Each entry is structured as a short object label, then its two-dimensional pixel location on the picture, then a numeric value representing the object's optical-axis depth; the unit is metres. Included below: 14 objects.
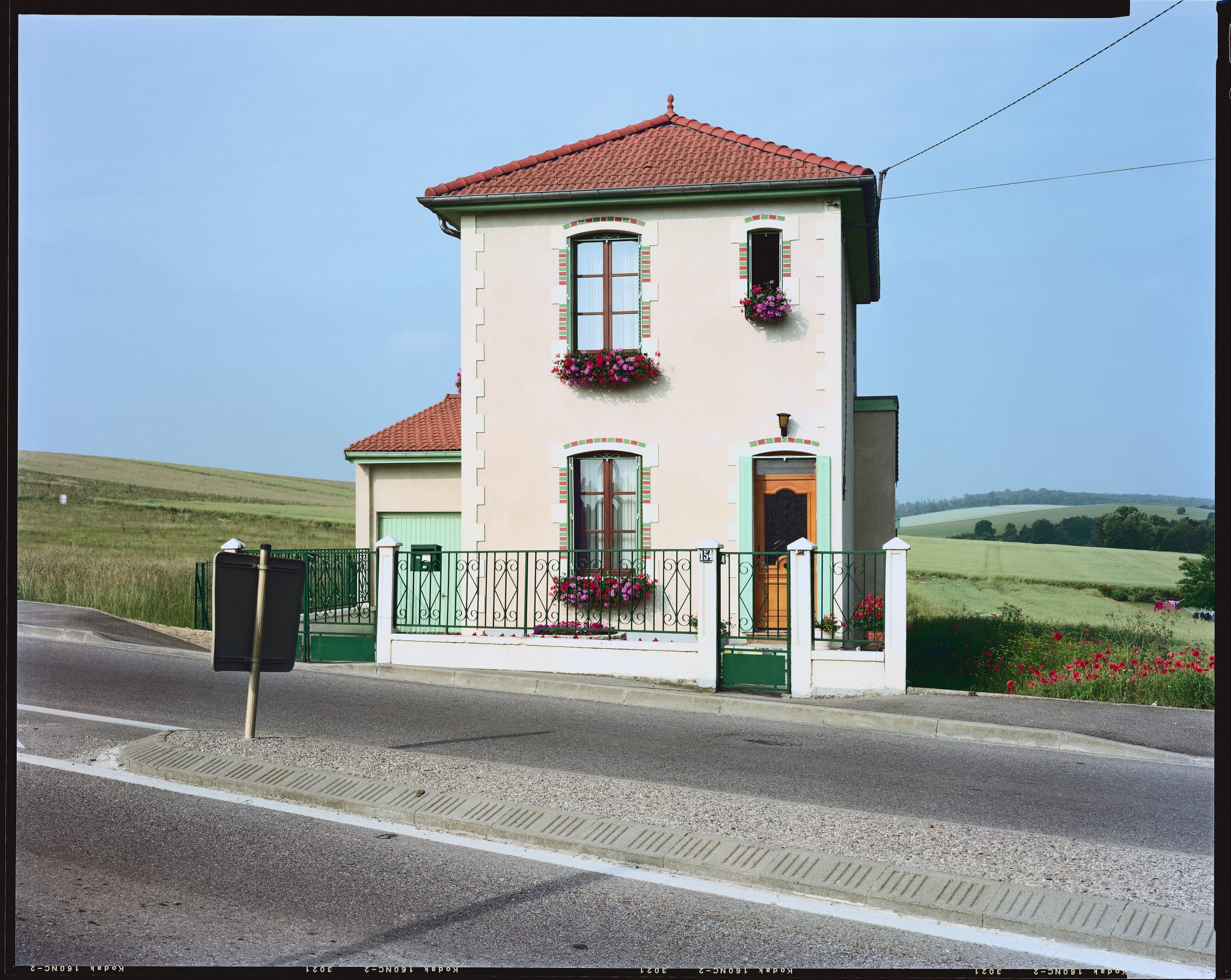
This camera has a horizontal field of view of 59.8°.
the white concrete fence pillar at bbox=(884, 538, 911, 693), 11.86
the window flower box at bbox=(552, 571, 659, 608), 15.03
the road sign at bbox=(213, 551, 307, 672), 7.52
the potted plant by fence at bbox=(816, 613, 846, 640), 13.83
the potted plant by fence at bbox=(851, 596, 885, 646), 12.99
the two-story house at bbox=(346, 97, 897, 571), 15.25
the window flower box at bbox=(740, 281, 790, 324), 15.05
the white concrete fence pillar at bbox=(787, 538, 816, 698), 12.22
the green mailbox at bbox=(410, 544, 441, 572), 14.71
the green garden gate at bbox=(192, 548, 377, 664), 14.77
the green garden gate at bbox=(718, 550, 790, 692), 12.47
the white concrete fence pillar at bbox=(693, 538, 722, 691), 12.65
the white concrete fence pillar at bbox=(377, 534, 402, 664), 14.41
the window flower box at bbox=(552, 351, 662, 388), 15.42
